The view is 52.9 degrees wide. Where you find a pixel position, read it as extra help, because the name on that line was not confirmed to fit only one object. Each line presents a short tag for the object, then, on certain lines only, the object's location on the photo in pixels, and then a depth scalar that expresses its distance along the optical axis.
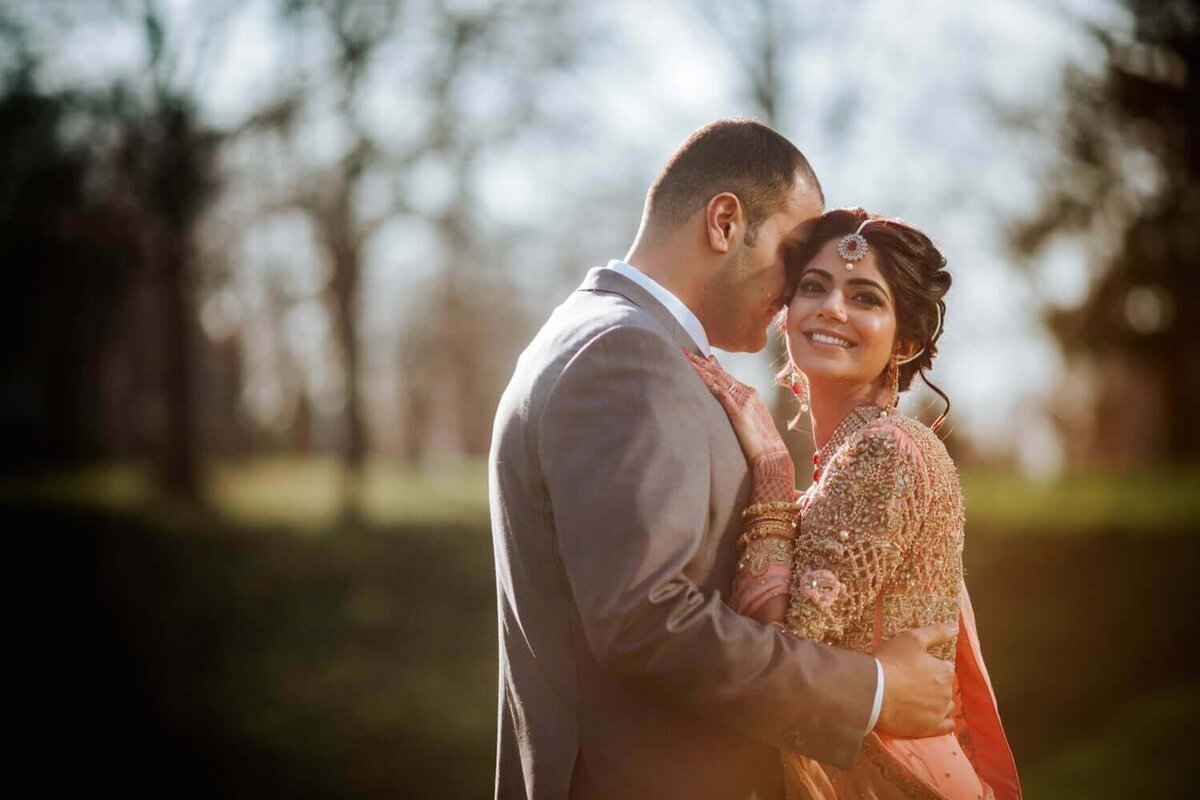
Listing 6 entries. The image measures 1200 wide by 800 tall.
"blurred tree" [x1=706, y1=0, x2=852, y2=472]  11.37
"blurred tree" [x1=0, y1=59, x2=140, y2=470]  13.09
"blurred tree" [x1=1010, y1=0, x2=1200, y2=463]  12.22
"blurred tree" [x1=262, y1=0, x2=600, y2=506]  13.31
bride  2.82
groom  2.50
